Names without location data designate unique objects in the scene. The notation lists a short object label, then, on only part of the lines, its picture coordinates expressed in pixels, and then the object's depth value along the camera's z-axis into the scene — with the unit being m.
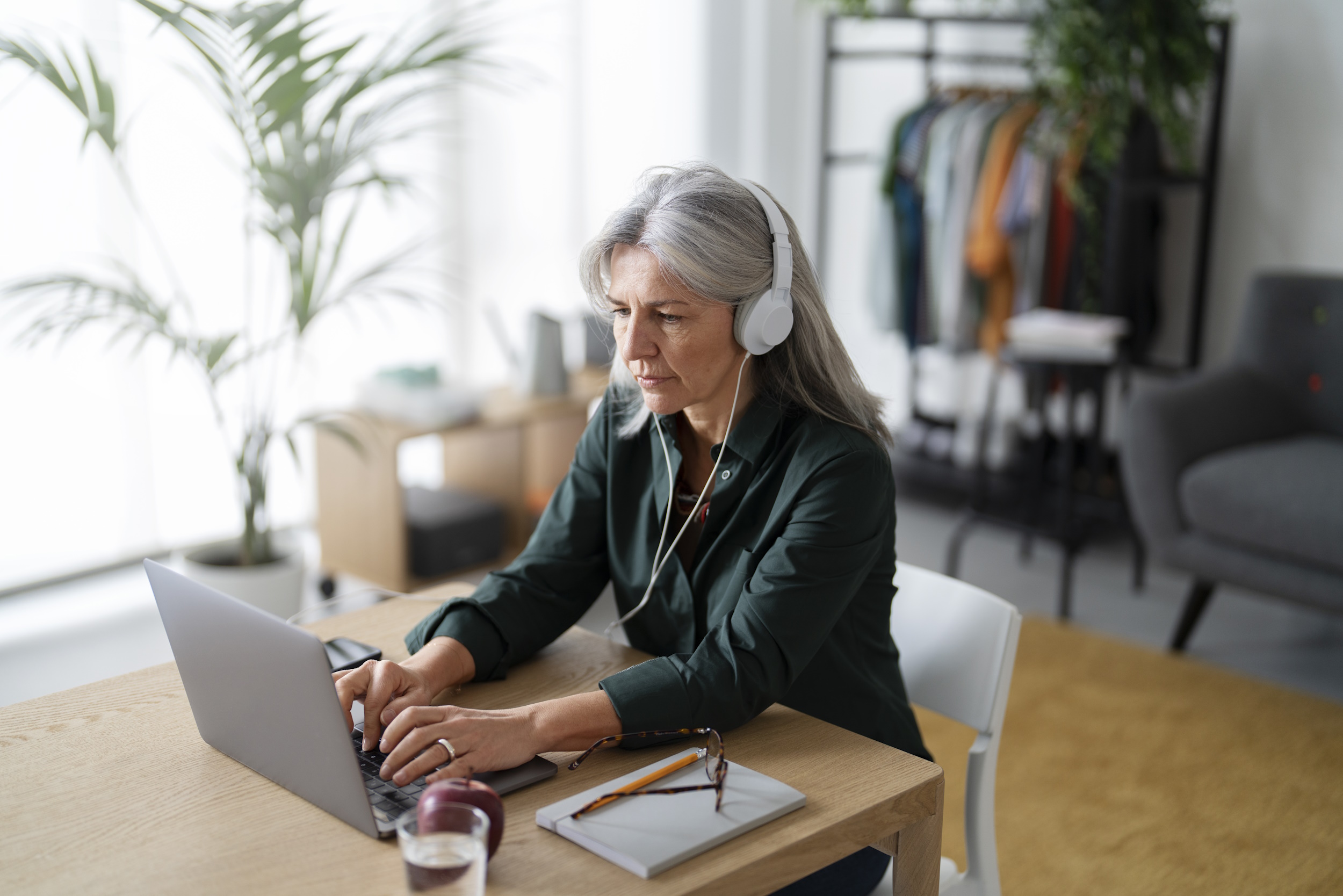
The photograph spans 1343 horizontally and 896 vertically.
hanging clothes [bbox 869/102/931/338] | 4.04
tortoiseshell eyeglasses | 1.06
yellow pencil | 1.06
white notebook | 0.98
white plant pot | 2.78
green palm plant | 2.42
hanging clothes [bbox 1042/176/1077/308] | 3.78
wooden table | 0.97
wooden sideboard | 3.19
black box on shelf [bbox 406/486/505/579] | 3.26
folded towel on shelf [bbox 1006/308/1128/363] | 3.34
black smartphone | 1.36
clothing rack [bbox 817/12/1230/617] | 3.44
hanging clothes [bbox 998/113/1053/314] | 3.70
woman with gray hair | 1.27
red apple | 0.97
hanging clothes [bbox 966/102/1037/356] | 3.80
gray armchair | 2.83
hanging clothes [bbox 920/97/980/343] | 3.93
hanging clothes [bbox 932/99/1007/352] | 3.88
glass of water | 0.90
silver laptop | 1.00
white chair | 1.44
